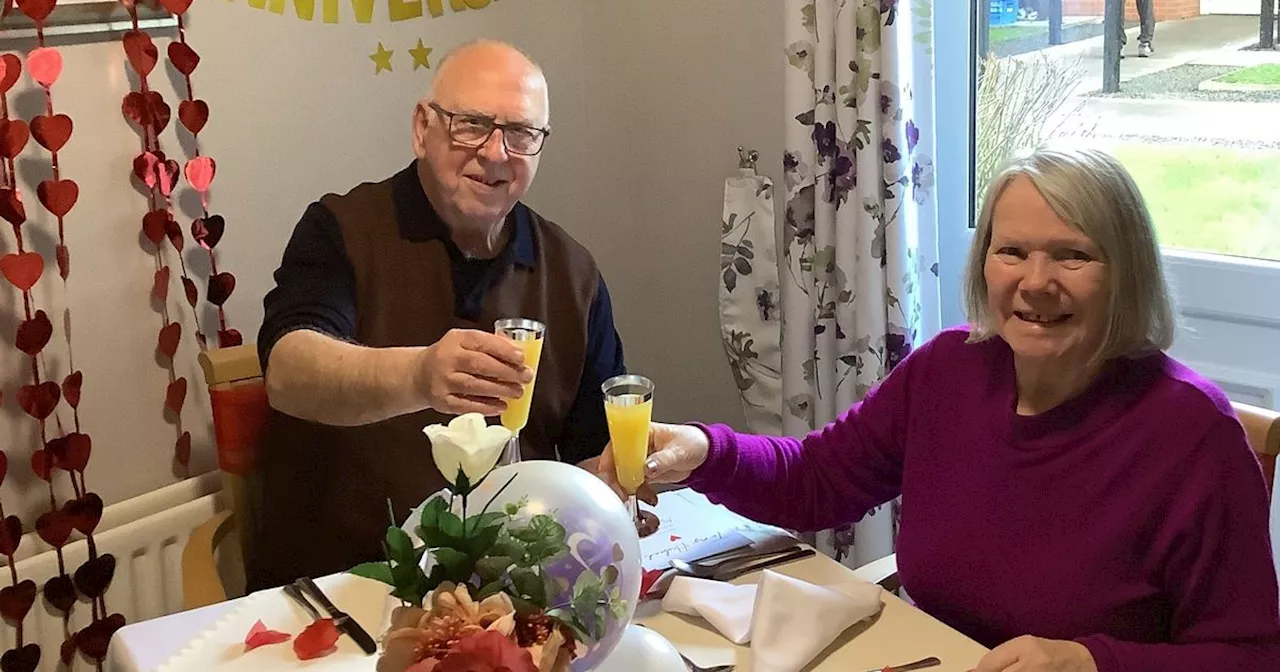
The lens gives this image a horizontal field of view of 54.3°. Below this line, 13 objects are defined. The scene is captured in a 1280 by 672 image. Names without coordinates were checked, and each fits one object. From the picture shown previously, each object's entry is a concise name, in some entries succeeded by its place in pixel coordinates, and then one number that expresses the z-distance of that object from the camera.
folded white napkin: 1.38
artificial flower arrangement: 0.92
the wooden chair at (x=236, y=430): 2.01
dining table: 1.38
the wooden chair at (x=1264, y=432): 1.52
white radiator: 2.12
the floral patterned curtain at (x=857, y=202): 2.14
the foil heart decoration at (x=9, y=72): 1.94
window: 2.11
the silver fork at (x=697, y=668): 1.36
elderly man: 1.91
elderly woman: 1.40
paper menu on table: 1.66
